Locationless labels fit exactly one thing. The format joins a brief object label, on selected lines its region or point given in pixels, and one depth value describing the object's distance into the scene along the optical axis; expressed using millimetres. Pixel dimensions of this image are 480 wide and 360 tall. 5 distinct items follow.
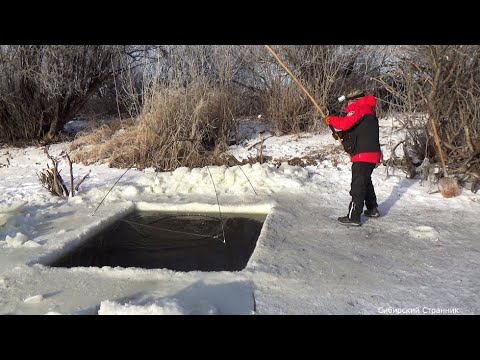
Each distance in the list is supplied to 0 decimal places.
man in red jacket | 5289
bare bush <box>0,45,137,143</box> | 10820
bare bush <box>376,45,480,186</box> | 6539
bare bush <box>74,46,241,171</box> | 8977
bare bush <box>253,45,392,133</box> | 10742
